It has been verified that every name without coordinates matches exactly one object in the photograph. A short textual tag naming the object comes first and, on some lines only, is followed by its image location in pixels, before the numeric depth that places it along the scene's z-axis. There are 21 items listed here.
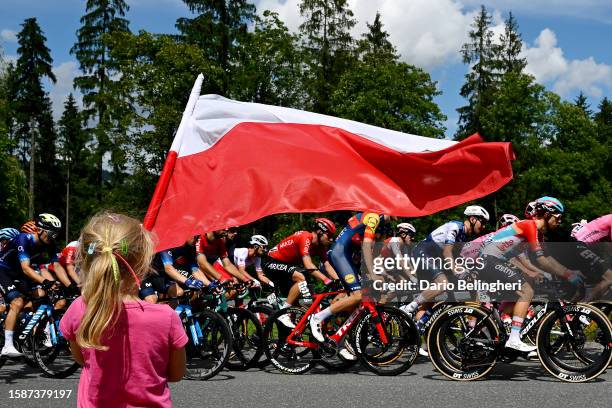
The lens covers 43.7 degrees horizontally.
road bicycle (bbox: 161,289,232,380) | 8.41
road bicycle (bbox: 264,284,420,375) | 8.54
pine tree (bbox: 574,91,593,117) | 66.62
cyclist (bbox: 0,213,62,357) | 8.94
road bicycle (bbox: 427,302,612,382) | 7.88
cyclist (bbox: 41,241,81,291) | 10.15
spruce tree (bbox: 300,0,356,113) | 38.81
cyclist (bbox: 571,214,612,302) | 8.84
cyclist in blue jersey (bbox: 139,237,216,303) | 8.92
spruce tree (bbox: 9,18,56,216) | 51.72
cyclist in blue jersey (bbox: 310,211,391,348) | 8.51
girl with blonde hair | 2.52
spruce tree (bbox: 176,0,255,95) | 35.94
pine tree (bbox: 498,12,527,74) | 44.47
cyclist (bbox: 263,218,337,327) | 9.91
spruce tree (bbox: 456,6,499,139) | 43.56
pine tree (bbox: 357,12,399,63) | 41.09
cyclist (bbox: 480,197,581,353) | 8.17
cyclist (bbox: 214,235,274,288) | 10.84
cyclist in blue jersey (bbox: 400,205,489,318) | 9.03
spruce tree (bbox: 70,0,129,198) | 44.84
